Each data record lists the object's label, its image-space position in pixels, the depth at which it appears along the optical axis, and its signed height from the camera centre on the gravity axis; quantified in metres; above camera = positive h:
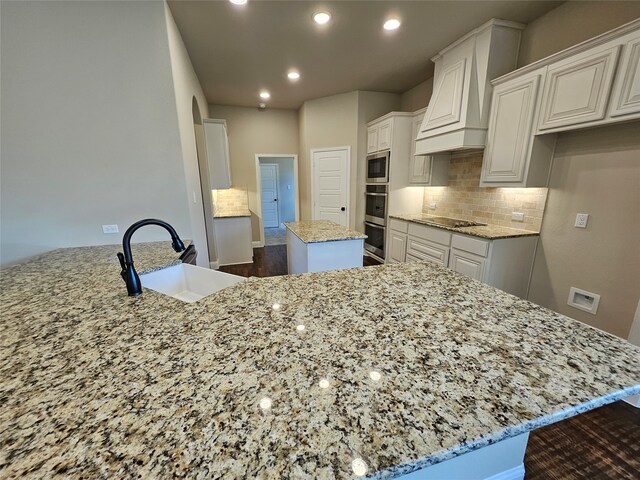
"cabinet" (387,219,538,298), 2.34 -0.69
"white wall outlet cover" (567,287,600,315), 2.00 -0.92
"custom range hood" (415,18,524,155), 2.42 +1.08
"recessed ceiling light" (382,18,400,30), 2.38 +1.54
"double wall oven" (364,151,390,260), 3.93 -0.25
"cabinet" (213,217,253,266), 4.22 -0.90
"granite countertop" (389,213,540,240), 2.31 -0.44
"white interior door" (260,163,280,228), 7.56 -0.24
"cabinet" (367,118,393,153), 3.75 +0.78
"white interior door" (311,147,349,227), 4.48 +0.04
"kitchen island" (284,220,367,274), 2.29 -0.58
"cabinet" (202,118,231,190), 3.81 +0.52
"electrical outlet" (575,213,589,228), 2.01 -0.26
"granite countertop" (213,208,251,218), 4.22 -0.48
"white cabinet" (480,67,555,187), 2.15 +0.43
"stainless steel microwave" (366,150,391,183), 3.85 +0.30
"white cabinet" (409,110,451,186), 3.38 +0.27
